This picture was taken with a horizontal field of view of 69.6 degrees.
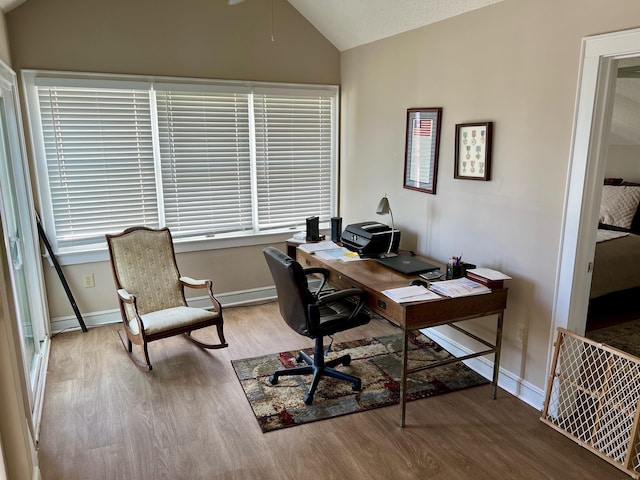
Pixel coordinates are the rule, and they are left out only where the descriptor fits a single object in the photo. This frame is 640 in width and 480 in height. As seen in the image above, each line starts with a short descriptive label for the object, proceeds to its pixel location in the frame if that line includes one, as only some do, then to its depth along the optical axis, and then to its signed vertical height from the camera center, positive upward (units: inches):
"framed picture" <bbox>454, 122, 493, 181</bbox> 114.7 -1.1
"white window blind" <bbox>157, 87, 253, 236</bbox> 157.1 -4.6
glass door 112.4 -26.0
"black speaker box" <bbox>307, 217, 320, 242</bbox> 154.3 -27.3
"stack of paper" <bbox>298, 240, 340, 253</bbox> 142.1 -30.8
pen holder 110.6 -29.5
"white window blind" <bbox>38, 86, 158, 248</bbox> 141.9 -3.7
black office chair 104.1 -40.0
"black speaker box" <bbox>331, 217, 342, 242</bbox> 154.8 -27.3
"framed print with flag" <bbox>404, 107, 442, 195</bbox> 132.9 -0.6
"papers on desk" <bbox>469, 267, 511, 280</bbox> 104.8 -28.9
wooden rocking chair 127.6 -43.1
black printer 134.2 -26.9
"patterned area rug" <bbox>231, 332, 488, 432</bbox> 108.2 -60.4
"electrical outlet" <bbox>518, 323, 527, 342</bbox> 110.5 -43.8
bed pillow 181.9 -23.5
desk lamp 130.4 -16.9
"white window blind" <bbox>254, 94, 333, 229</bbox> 171.5 -3.8
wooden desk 98.5 -35.0
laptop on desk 118.9 -31.1
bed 154.6 -35.0
